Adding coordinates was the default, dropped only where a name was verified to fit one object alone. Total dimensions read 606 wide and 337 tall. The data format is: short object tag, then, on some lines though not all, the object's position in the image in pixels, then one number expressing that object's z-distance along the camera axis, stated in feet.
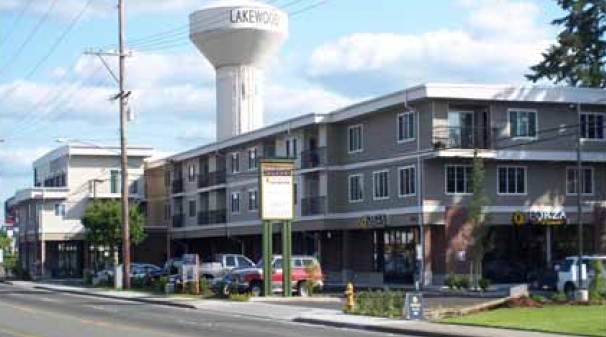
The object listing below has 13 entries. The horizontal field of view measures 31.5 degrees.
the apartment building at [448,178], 180.34
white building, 315.78
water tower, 264.93
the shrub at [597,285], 109.91
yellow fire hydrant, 110.73
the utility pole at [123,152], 177.99
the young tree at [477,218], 158.92
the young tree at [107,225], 262.88
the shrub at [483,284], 154.81
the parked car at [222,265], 188.65
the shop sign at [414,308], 97.91
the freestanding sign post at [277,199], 147.54
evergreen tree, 217.36
